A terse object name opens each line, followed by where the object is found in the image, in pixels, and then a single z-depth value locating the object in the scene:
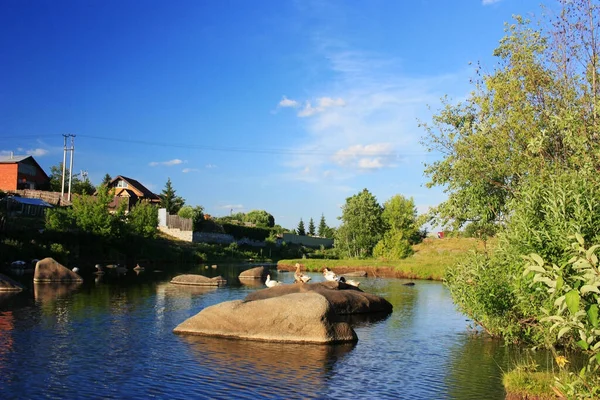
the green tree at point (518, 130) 19.02
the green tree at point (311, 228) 175.55
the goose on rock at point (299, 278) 35.89
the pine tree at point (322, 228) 173.25
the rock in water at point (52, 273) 44.66
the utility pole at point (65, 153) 90.36
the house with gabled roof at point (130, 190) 110.81
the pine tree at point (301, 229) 161.25
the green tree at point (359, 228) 92.56
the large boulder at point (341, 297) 31.27
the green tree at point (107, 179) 115.19
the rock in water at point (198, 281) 47.62
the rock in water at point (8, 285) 36.38
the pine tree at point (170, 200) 109.18
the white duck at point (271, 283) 36.54
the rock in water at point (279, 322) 22.16
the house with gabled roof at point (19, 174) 94.38
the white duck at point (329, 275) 37.84
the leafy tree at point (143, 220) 77.75
